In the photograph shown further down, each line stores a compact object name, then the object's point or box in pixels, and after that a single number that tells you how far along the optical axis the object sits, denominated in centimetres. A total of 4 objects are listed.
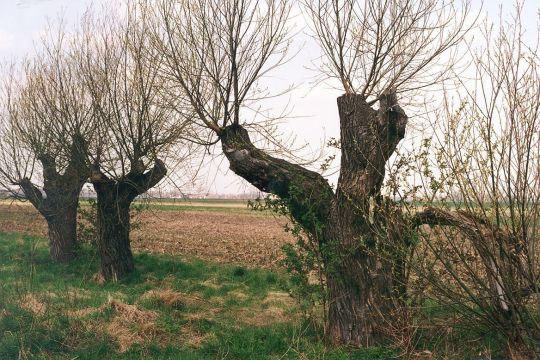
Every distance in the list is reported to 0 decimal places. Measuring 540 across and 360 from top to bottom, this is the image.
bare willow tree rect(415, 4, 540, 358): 520
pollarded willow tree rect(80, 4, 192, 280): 1176
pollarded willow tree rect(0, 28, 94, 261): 1321
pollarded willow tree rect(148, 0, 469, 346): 726
